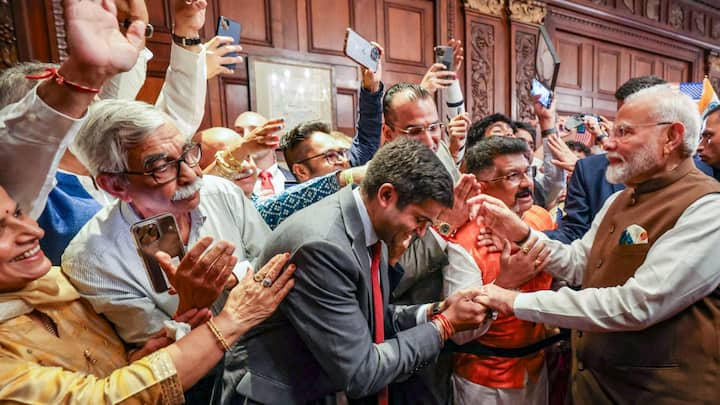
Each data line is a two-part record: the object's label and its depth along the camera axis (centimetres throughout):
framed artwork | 367
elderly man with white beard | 116
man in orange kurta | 148
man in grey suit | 108
